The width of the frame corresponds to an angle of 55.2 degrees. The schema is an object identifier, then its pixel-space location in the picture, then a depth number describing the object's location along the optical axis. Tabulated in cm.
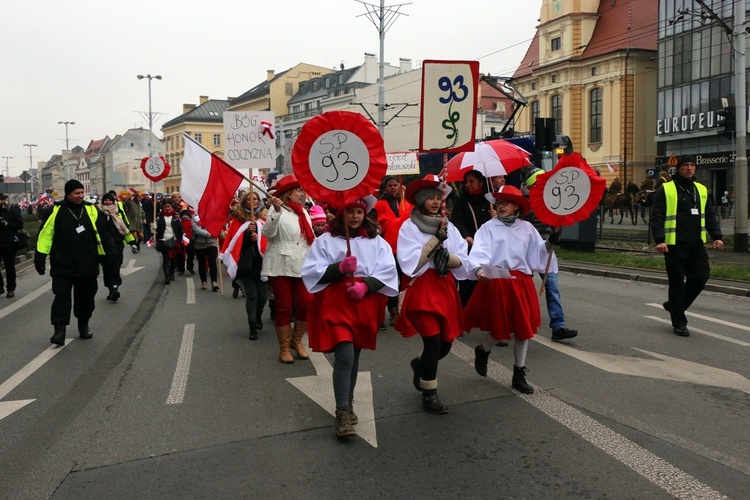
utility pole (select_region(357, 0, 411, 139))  3322
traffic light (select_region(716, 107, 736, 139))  1795
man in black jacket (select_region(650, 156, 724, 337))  776
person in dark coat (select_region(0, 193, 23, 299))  1223
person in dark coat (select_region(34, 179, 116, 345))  798
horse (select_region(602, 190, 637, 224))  2648
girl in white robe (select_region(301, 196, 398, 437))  461
